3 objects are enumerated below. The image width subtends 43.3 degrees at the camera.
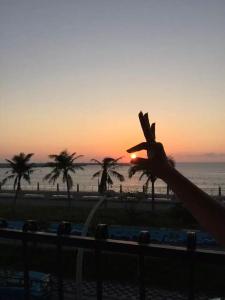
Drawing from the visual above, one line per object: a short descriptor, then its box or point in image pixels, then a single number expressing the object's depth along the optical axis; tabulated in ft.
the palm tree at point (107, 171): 103.66
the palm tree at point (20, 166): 109.49
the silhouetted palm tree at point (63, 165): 112.04
